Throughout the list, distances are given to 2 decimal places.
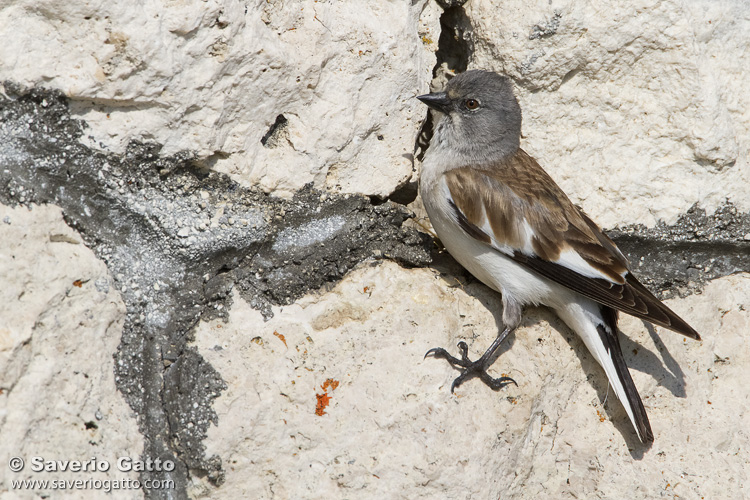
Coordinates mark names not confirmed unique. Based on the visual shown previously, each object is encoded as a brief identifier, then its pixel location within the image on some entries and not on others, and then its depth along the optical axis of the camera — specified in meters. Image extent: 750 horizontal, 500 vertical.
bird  6.18
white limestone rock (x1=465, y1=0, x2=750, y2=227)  6.30
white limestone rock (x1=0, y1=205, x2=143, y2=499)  4.12
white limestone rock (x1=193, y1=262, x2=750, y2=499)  5.04
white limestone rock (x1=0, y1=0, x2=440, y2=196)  4.55
